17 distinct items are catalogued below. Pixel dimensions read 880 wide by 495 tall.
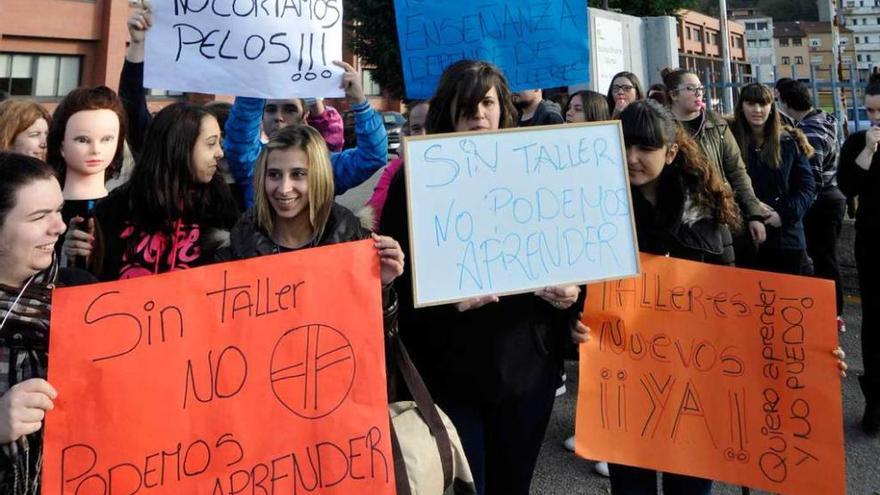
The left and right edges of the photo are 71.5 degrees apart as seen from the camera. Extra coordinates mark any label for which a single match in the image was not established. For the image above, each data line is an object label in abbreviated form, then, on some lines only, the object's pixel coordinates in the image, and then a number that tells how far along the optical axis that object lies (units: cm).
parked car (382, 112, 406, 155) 1702
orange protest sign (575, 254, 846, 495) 187
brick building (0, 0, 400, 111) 2250
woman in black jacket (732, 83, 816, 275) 376
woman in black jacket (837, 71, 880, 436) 327
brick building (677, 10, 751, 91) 5449
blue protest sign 276
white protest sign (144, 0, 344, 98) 235
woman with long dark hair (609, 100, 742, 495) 206
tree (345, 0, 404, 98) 2405
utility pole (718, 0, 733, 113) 759
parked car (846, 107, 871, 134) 775
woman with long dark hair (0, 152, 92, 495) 134
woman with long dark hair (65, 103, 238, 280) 191
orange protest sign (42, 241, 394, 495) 135
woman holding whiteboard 187
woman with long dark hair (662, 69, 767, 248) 339
